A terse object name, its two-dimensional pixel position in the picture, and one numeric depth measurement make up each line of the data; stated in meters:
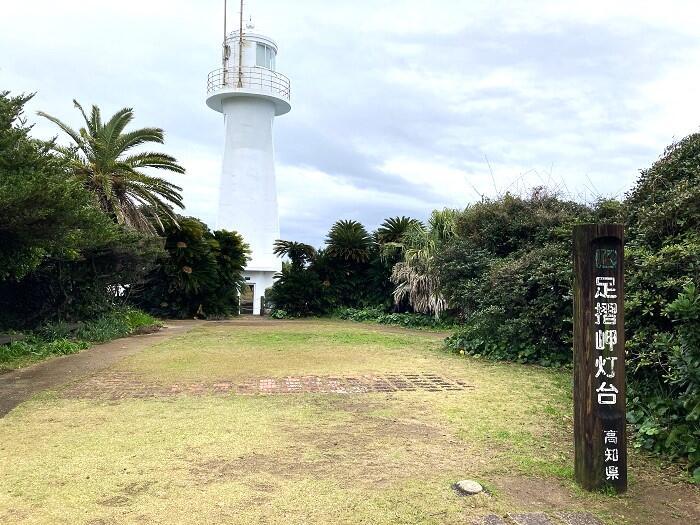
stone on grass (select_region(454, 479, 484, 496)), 3.67
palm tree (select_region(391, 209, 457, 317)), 17.62
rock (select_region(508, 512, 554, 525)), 3.27
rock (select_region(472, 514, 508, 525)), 3.26
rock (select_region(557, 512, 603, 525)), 3.29
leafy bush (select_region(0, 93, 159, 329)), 7.45
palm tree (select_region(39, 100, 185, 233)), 15.75
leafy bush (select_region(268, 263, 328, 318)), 20.98
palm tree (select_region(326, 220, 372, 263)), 21.09
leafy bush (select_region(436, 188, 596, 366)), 9.61
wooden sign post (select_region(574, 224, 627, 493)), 3.76
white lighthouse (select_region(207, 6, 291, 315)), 23.66
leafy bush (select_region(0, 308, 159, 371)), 9.64
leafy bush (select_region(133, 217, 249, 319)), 19.22
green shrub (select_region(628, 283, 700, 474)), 4.20
